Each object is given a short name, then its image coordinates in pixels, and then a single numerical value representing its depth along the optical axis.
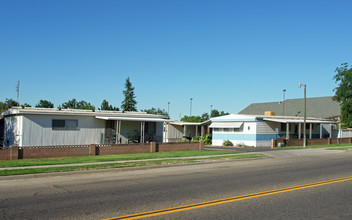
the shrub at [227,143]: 32.29
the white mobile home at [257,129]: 30.66
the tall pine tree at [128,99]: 72.75
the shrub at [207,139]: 35.84
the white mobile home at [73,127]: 21.28
